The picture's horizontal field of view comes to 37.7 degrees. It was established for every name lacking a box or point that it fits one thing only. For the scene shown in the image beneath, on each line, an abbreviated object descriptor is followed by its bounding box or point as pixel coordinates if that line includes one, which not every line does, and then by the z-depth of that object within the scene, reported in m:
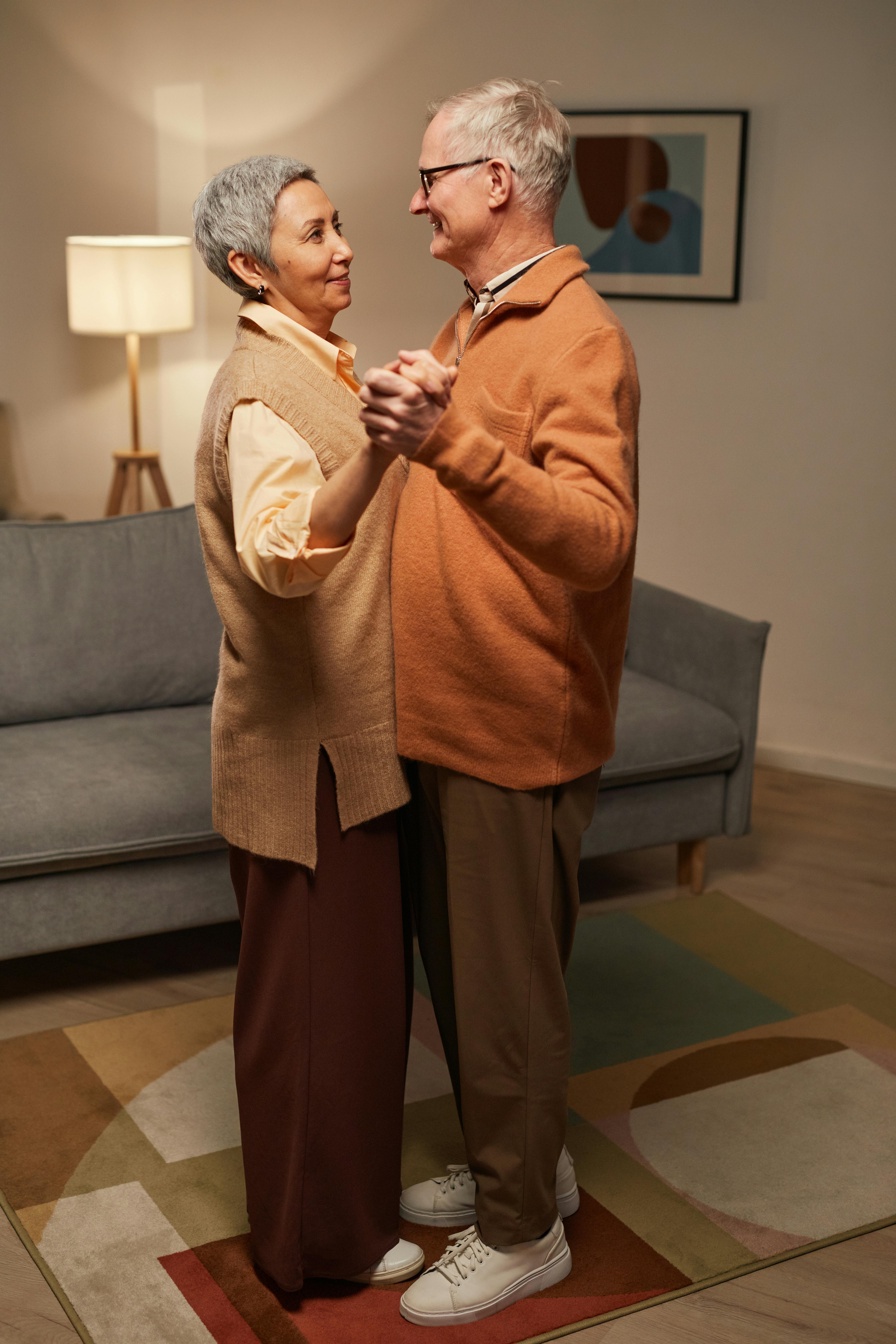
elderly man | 1.48
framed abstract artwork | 3.89
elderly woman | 1.52
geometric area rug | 1.86
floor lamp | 4.34
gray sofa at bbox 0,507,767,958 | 2.55
